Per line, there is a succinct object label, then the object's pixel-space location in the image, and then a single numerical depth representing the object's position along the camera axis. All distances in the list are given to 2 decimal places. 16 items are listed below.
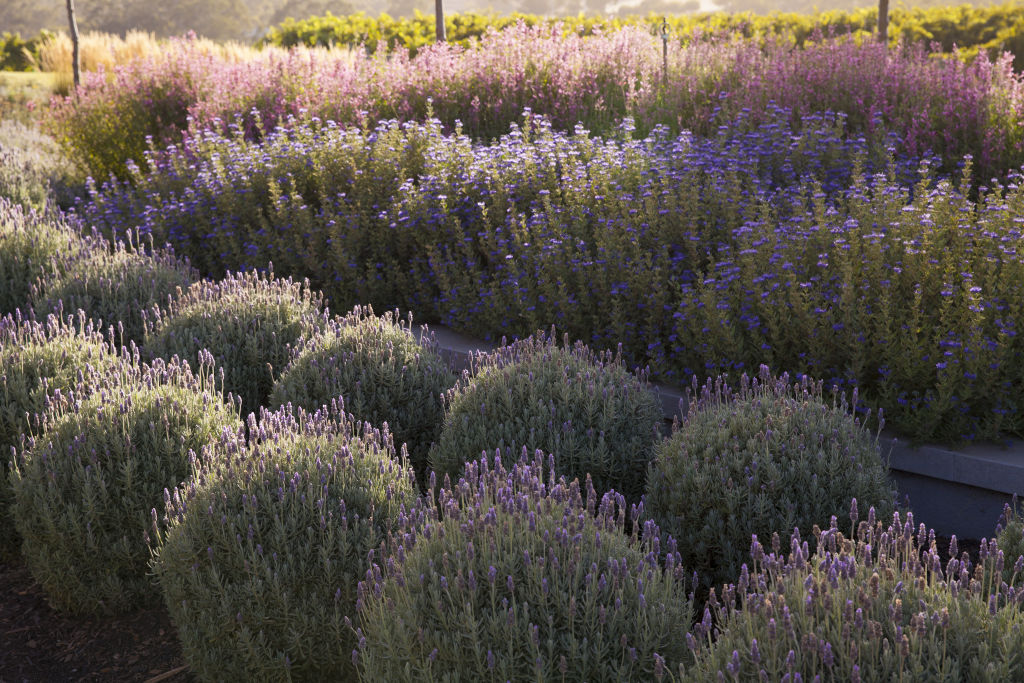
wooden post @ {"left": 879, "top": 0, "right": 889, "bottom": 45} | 11.74
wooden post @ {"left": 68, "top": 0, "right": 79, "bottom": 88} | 14.30
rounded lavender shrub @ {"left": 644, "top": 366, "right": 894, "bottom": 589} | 3.24
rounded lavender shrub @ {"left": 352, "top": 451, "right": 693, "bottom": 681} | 2.18
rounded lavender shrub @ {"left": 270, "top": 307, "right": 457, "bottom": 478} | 4.33
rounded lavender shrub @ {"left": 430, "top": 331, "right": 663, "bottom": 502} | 3.74
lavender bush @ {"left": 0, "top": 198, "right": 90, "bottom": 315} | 6.28
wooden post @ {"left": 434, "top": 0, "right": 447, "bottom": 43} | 13.88
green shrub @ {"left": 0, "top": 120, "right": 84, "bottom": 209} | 8.91
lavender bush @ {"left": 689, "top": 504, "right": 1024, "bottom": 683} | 1.77
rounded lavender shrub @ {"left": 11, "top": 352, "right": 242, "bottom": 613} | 3.57
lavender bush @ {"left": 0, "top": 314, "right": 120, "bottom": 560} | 4.14
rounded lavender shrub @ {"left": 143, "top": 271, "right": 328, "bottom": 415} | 4.93
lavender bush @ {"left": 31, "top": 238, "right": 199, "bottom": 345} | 5.60
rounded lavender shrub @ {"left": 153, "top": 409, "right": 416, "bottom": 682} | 2.90
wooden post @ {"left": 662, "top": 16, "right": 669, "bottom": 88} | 9.71
